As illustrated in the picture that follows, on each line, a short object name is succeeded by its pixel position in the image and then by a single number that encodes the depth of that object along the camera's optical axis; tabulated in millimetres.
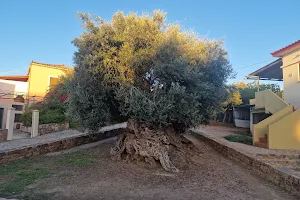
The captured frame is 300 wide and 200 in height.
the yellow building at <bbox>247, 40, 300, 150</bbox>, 8397
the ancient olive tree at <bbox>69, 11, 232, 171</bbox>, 5615
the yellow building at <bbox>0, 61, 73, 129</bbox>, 17426
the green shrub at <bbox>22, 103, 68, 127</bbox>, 13601
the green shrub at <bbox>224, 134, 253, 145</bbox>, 9946
